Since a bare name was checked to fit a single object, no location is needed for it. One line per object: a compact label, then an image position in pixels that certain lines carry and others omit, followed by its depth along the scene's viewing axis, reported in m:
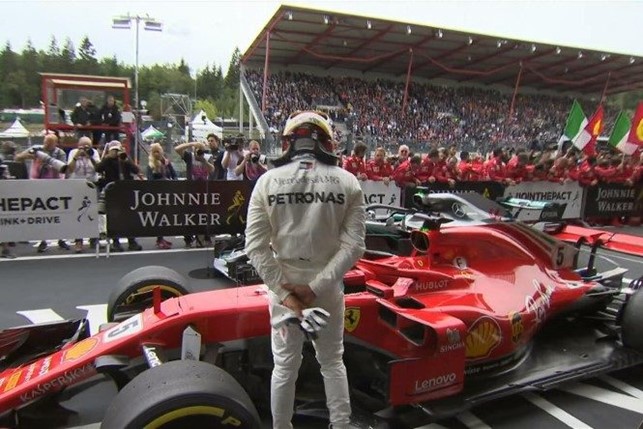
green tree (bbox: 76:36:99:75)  95.06
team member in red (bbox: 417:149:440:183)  9.71
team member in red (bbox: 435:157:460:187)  9.77
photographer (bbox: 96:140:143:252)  7.58
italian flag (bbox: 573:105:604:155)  13.46
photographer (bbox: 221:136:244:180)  8.84
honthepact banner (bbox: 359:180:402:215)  9.41
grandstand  26.56
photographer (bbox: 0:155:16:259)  6.97
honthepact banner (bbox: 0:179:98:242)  6.88
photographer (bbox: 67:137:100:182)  7.49
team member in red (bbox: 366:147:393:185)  9.48
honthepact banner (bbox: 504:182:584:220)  10.83
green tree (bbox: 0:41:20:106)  79.56
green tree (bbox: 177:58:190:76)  116.20
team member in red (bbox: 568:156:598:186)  11.39
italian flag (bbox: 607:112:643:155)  13.80
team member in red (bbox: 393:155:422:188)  9.61
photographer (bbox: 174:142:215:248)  8.07
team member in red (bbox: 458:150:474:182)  10.32
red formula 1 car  2.20
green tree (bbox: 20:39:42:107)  82.00
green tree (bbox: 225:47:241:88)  104.03
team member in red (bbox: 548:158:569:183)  11.17
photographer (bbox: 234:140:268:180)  8.52
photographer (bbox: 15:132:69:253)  7.42
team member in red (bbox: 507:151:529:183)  10.77
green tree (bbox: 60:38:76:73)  95.94
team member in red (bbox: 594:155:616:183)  11.65
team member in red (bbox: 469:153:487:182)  10.49
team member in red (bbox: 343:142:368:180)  9.33
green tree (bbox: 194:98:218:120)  68.88
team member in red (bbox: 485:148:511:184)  10.62
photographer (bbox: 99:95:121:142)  12.70
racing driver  2.26
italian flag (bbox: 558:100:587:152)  13.55
